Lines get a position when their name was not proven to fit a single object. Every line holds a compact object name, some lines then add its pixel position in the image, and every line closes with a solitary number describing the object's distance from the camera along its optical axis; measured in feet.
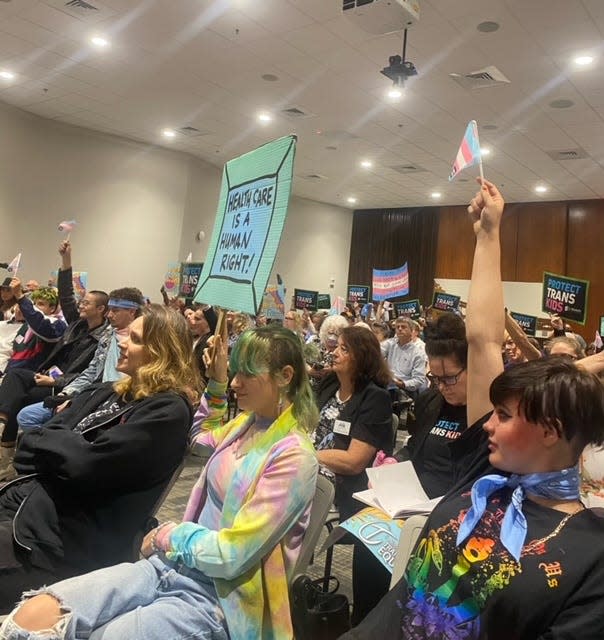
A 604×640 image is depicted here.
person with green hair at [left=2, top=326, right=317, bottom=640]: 4.34
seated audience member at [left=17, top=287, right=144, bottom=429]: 11.08
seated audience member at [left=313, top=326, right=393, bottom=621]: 8.46
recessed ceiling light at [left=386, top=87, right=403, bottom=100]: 24.00
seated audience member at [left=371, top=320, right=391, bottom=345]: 24.63
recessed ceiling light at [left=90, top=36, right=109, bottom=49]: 21.32
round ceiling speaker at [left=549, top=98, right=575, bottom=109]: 23.59
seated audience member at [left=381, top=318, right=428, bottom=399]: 19.11
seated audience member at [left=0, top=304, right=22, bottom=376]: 16.49
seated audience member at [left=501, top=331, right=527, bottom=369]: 15.01
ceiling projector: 14.74
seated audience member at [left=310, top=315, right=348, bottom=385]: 16.17
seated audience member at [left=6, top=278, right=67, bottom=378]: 14.23
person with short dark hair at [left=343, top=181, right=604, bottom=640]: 3.36
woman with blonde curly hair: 5.56
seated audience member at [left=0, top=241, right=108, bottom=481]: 12.80
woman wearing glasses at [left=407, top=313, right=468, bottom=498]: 7.29
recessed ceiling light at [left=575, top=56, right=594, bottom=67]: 19.79
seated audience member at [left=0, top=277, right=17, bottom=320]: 16.20
